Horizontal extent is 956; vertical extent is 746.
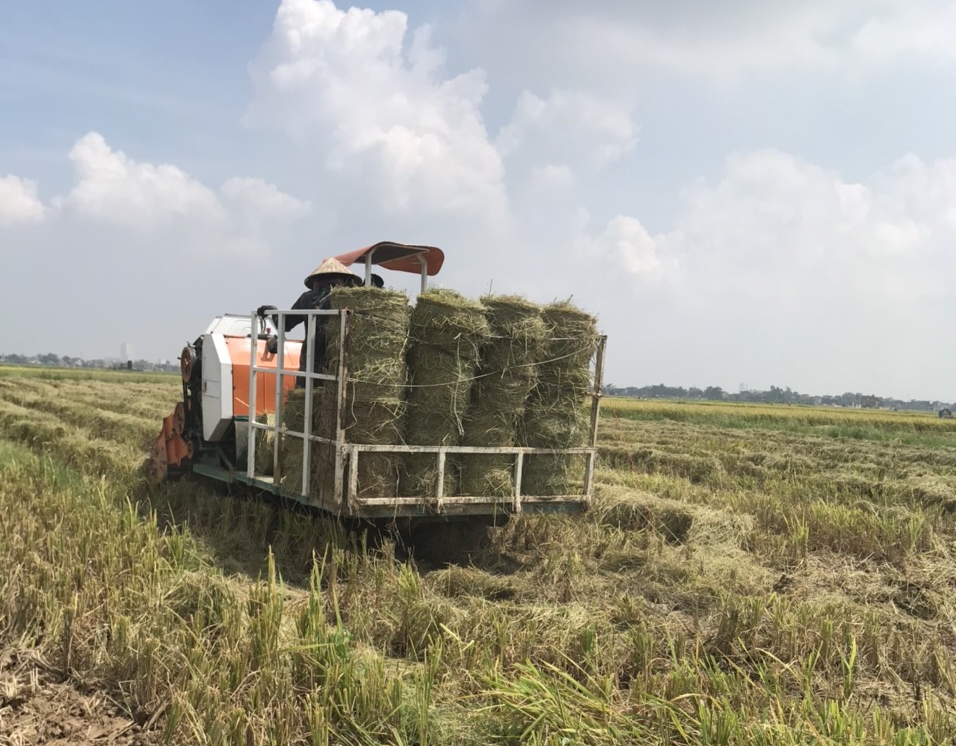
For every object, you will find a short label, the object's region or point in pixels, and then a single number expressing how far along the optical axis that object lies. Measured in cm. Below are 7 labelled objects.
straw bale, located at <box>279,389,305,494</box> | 635
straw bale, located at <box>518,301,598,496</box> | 662
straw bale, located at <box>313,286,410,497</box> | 580
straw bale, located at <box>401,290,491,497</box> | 608
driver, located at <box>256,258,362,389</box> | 660
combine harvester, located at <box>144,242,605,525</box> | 584
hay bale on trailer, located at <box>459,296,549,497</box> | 633
